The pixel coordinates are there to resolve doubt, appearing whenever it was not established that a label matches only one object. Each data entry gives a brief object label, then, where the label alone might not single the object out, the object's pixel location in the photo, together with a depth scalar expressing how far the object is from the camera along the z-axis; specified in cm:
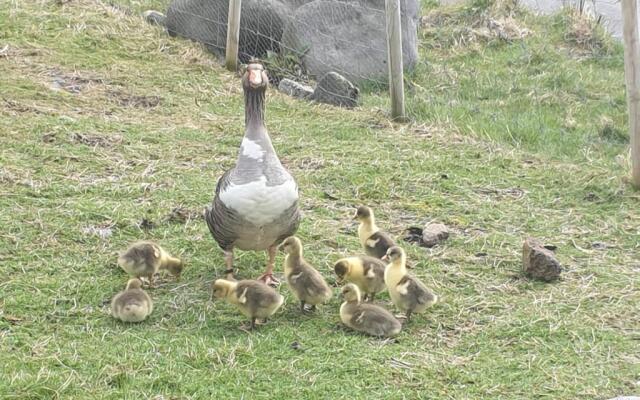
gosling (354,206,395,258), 659
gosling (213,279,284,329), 555
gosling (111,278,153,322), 562
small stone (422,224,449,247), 716
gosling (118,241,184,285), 614
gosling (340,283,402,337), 557
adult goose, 592
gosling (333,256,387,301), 602
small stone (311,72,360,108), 1079
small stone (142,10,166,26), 1309
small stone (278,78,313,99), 1099
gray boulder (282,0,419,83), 1175
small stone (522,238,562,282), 648
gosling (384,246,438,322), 573
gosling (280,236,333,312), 582
